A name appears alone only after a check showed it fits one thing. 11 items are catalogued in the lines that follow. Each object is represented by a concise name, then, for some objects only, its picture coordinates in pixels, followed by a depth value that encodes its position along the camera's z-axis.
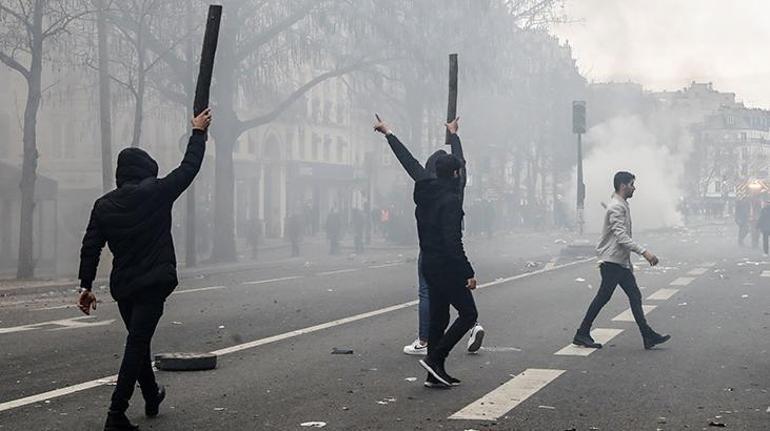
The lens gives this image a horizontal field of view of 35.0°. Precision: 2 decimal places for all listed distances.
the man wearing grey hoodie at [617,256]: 11.43
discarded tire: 9.61
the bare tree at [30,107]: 23.89
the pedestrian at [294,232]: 39.91
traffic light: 34.84
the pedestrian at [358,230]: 41.44
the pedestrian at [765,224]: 34.62
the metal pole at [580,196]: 37.34
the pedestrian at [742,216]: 42.12
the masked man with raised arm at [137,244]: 6.91
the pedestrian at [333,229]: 40.44
